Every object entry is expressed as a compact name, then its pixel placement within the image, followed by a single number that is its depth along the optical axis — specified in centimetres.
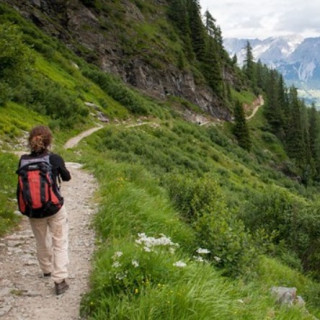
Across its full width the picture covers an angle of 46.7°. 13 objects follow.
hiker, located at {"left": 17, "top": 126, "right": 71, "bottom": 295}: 543
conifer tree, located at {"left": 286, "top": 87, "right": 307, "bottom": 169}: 9119
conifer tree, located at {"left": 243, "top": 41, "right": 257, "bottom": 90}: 13412
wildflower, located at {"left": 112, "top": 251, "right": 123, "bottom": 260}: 553
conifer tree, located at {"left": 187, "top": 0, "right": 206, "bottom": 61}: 9075
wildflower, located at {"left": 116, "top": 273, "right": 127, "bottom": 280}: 516
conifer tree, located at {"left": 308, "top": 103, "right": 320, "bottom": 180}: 9808
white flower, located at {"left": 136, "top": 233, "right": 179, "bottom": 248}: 579
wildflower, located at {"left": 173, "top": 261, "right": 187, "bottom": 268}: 522
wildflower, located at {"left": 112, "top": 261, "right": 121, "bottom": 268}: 536
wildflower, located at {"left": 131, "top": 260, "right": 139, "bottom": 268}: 526
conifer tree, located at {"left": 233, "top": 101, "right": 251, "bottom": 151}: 7726
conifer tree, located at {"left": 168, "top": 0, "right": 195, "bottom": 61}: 8725
